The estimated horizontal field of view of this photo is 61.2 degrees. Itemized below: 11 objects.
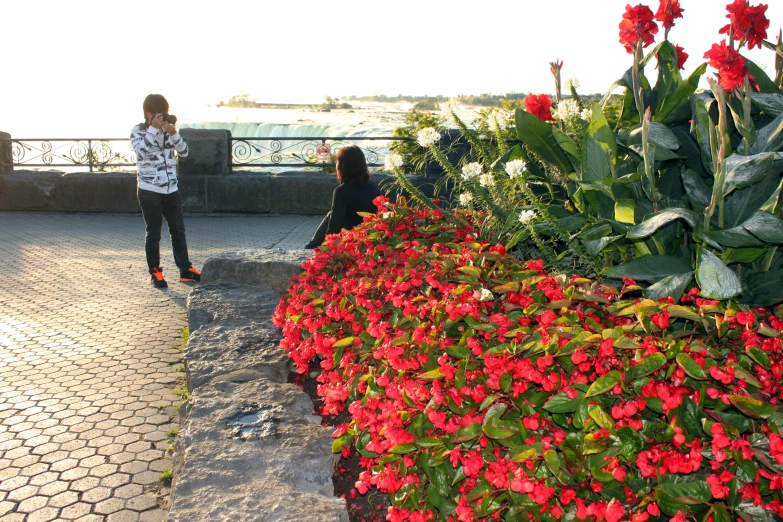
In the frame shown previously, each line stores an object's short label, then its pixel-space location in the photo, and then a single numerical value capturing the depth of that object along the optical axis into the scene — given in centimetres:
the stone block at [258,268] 511
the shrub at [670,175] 227
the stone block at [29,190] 1152
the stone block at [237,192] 1134
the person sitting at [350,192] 536
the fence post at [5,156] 1172
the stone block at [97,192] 1142
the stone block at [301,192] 1126
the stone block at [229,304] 440
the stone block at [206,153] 1118
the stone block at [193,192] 1130
